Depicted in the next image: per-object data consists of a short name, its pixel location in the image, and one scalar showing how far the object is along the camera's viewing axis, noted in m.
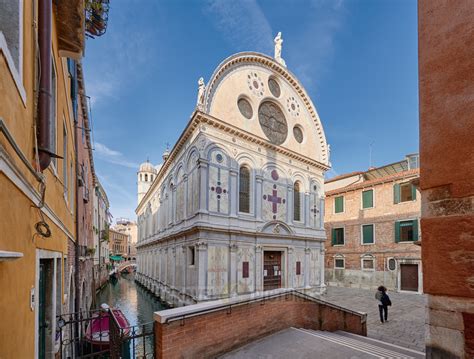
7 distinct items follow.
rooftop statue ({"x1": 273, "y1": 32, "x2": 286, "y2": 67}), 19.53
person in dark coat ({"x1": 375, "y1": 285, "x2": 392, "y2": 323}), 10.97
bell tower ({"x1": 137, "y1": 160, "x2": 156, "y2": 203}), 50.06
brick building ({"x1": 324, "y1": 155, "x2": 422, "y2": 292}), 18.95
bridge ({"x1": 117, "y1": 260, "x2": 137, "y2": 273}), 44.18
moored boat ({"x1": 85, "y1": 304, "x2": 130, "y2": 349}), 8.92
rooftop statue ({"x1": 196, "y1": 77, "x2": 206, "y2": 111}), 13.85
